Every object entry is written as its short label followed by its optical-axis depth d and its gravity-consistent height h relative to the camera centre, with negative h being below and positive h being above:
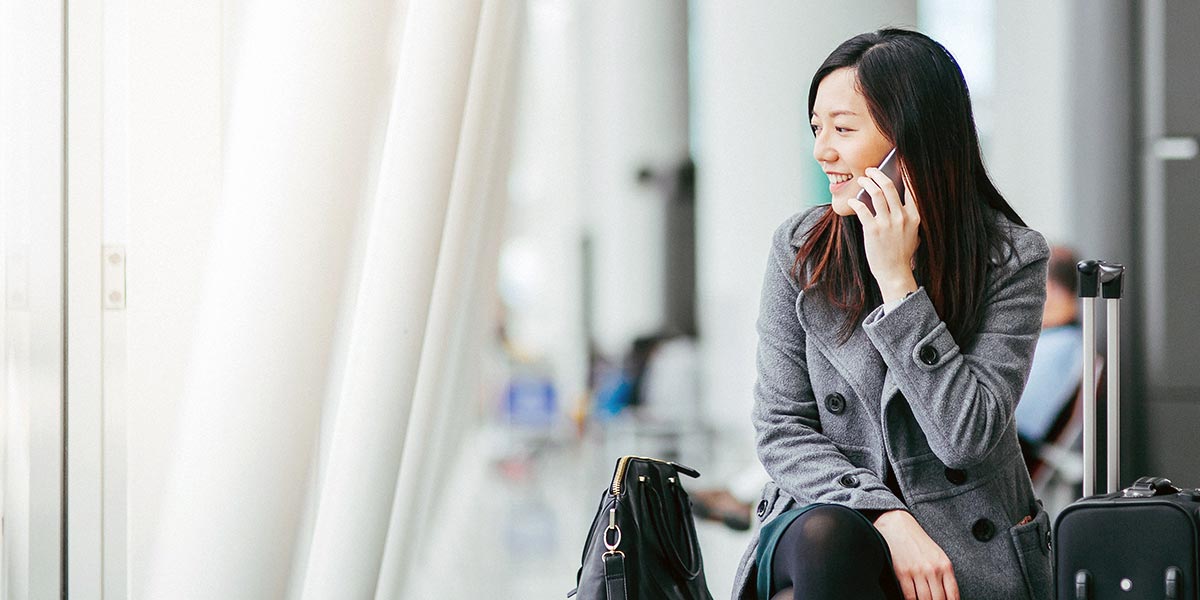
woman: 4.06 -0.06
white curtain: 4.38 +0.01
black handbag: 4.14 -0.33
